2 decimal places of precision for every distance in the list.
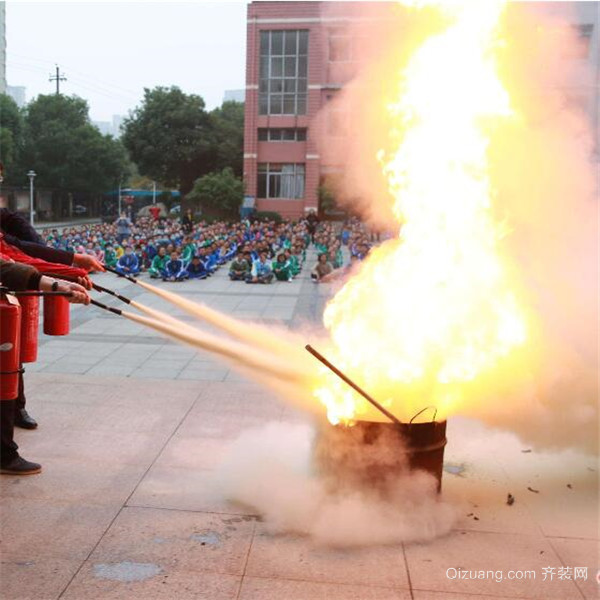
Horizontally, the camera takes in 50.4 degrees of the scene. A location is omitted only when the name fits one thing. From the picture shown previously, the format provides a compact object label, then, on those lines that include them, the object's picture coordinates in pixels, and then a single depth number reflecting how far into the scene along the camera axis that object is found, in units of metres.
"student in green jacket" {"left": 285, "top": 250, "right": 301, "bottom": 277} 17.20
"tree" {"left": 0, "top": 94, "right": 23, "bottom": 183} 35.19
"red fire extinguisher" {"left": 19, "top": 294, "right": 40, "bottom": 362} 4.77
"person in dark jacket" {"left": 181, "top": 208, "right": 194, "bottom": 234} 25.67
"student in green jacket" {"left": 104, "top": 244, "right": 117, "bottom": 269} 17.98
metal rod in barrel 3.97
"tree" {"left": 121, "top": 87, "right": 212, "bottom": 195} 43.41
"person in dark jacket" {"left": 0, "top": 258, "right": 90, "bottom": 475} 4.24
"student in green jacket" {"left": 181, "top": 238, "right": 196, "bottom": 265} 16.71
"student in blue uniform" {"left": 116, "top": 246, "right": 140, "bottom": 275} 17.38
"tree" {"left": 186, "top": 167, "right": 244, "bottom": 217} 34.66
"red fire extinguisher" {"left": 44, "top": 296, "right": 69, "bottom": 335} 5.18
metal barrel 4.03
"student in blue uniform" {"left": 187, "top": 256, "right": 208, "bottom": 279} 16.84
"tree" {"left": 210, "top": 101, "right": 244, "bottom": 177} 42.75
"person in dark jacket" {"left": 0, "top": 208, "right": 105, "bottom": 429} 5.36
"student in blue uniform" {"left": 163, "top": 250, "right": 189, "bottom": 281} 16.39
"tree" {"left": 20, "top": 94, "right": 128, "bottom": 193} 41.59
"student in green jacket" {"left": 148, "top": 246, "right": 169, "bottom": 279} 16.62
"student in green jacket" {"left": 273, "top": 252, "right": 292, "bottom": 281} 16.92
